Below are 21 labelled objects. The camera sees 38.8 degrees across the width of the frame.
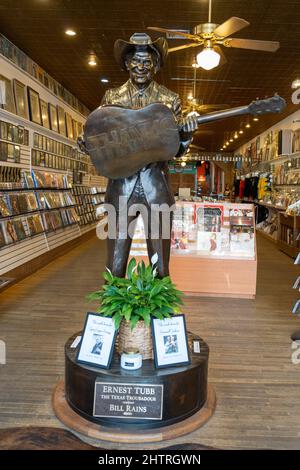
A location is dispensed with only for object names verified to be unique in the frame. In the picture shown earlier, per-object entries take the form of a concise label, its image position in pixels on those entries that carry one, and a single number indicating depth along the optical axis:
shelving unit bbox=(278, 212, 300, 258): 8.24
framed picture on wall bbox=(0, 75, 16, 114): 5.62
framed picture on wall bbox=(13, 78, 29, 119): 6.20
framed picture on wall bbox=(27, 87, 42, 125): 6.79
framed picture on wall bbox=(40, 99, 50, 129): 7.45
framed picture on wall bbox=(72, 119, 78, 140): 9.91
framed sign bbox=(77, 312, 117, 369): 2.36
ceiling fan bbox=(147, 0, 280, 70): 4.38
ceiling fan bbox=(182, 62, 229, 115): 7.99
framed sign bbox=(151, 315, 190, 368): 2.37
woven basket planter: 2.43
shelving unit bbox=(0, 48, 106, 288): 5.71
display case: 5.23
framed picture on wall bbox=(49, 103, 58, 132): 8.00
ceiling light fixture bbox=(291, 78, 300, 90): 6.87
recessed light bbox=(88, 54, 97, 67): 7.06
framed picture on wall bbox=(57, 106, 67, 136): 8.62
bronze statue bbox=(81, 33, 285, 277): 2.24
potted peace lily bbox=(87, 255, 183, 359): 2.37
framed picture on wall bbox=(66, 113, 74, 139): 9.32
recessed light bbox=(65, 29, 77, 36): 5.95
